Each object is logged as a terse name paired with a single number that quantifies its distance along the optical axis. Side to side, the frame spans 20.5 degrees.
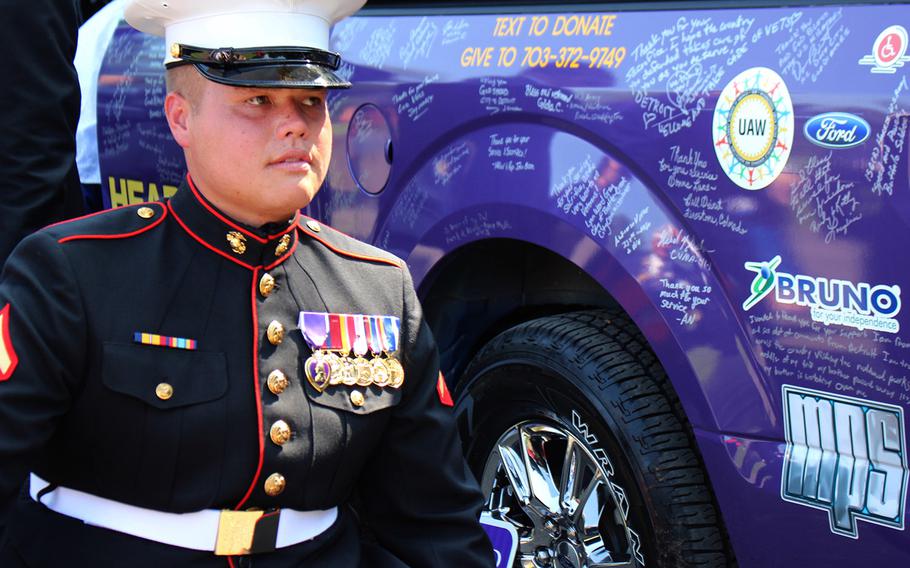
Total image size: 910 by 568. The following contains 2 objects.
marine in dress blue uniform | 2.70
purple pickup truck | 2.94
